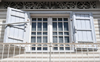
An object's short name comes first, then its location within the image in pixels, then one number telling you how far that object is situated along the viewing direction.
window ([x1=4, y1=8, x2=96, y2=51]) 6.75
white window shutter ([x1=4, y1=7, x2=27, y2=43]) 6.55
